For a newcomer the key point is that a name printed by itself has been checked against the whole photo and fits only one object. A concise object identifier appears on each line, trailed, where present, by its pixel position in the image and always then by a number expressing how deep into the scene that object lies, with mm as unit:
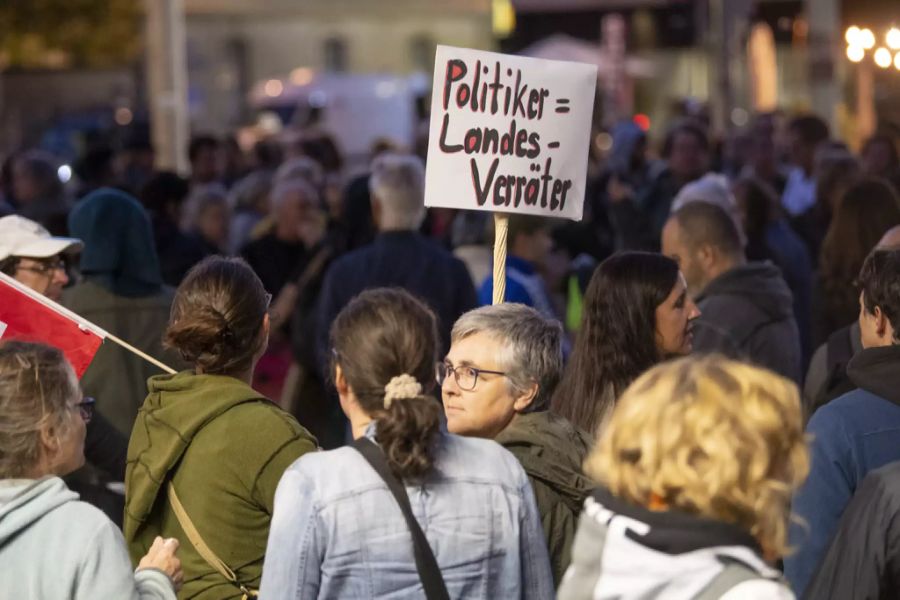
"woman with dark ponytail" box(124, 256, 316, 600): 7695
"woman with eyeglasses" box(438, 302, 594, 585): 8139
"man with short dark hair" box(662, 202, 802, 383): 12500
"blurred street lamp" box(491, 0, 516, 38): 61270
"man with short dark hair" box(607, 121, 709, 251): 19453
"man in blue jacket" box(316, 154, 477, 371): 14073
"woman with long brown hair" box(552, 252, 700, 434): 9144
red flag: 9304
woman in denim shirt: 6447
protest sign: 10360
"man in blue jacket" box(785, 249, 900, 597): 8096
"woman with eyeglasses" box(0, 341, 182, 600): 6669
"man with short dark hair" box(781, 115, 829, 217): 23879
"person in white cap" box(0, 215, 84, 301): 11394
